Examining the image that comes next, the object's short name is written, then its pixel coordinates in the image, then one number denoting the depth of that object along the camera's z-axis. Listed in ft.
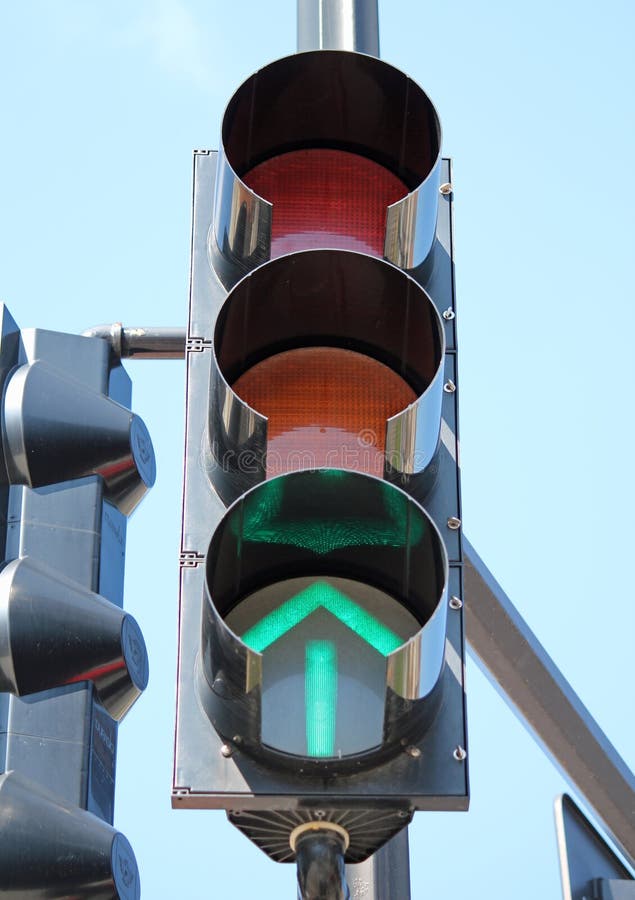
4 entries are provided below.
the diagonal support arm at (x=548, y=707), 33.47
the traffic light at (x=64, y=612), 28.22
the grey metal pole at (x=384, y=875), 30.30
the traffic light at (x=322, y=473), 23.08
